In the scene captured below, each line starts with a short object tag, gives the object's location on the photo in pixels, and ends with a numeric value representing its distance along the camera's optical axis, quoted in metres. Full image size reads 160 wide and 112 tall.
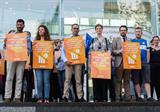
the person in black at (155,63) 7.75
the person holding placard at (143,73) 7.65
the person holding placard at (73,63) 7.27
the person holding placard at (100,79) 7.39
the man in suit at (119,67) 7.50
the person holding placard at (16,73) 7.07
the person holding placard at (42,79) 7.14
